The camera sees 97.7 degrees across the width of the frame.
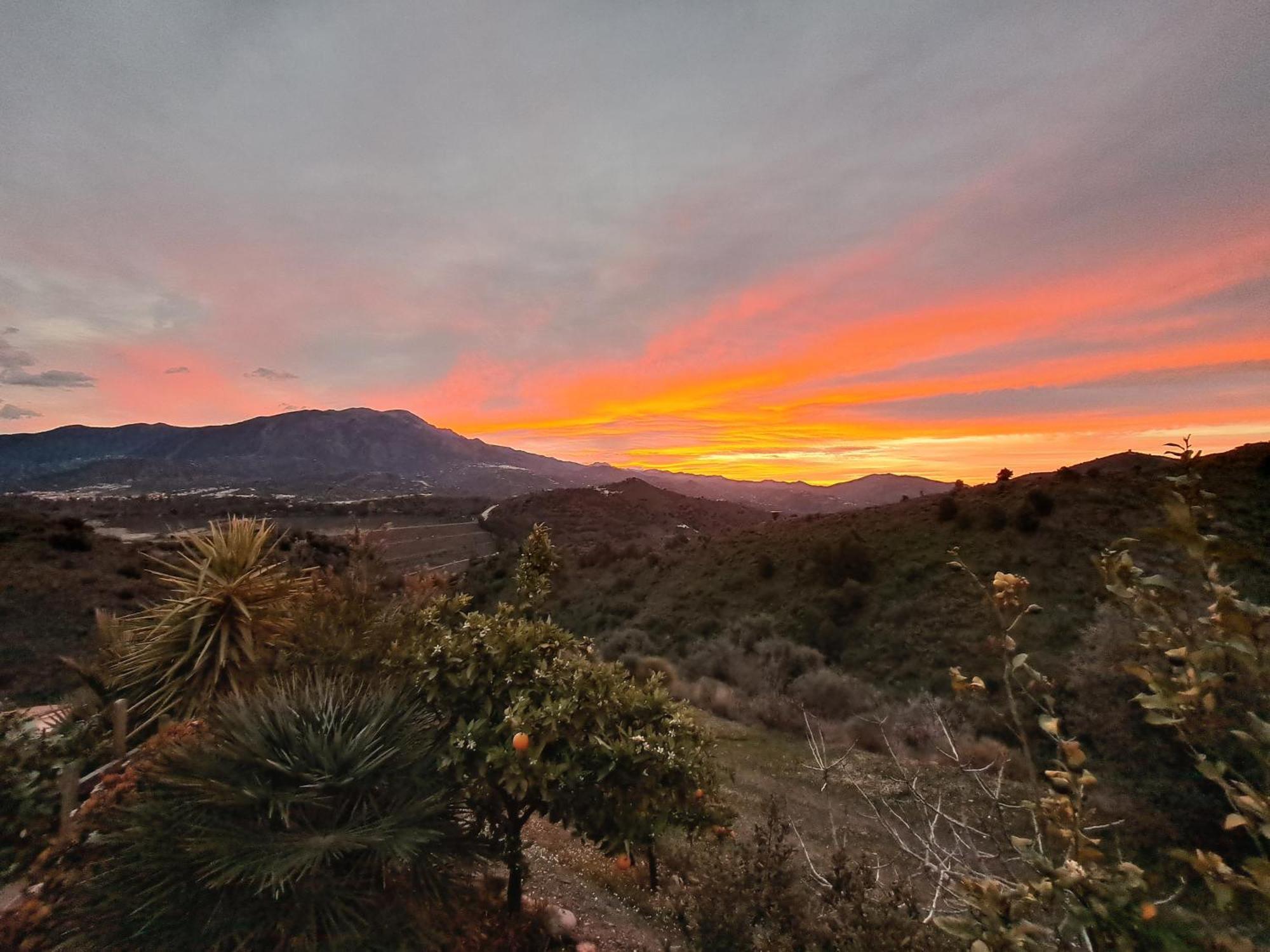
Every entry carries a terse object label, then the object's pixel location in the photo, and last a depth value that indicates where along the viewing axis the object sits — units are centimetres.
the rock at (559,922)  489
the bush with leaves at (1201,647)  143
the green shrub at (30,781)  504
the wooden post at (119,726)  586
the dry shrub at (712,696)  1298
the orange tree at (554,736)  408
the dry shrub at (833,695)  1288
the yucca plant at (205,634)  619
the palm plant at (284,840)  326
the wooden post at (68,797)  492
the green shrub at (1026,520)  1969
